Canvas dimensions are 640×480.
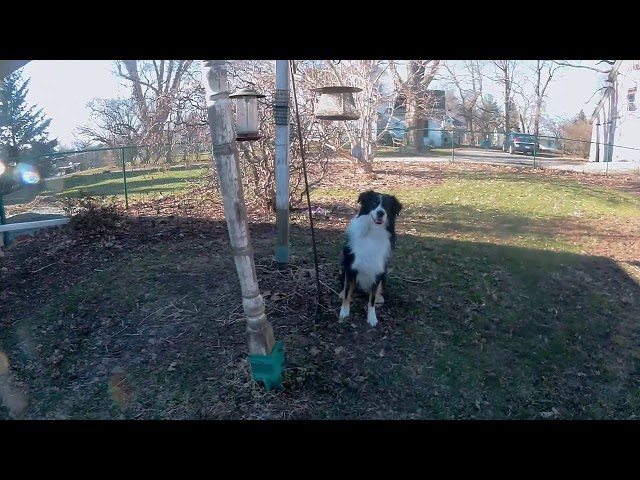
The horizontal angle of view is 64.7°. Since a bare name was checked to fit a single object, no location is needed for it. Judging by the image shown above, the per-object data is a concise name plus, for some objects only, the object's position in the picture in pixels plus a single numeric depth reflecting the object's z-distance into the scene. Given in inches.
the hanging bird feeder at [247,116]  198.5
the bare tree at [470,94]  696.6
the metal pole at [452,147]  800.3
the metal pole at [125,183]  367.2
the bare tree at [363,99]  462.3
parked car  882.8
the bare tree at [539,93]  887.8
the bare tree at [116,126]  458.4
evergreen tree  534.0
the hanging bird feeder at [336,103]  207.5
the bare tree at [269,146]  317.7
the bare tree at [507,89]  835.4
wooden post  142.9
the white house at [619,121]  856.9
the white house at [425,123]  593.3
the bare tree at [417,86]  556.9
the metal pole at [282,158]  213.0
